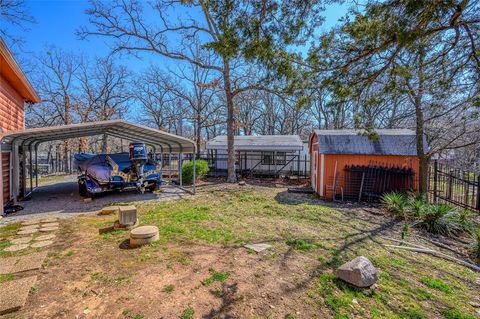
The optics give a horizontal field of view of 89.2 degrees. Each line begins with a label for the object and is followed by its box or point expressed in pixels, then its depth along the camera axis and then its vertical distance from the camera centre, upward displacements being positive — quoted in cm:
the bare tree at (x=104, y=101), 2283 +497
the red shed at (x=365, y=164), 970 -46
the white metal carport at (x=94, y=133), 708 +50
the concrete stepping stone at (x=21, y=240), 458 -173
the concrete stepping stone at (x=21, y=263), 348 -170
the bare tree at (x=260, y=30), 424 +220
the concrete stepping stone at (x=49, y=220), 605 -175
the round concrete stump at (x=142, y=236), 434 -154
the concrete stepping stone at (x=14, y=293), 262 -168
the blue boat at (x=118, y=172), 862 -78
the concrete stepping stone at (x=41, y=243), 441 -173
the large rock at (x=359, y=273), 334 -169
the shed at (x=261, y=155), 1652 -21
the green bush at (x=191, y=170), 1361 -109
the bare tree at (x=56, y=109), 2191 +381
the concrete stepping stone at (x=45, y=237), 478 -174
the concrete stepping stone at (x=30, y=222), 577 -175
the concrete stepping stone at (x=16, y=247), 423 -172
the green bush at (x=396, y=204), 748 -164
